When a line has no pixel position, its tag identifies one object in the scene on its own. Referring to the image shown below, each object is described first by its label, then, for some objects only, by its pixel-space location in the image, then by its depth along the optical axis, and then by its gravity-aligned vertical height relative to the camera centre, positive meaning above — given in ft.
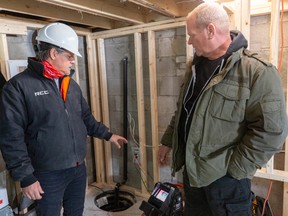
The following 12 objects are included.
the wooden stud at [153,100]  7.29 -0.70
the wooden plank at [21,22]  6.14 +1.64
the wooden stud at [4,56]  6.00 +0.70
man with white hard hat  4.17 -0.76
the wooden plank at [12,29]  6.00 +1.41
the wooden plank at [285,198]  6.12 -3.21
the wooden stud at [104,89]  8.55 -0.33
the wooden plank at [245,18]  5.22 +1.23
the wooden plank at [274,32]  4.99 +0.85
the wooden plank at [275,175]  5.58 -2.38
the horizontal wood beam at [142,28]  6.75 +1.53
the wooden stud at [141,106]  7.55 -0.91
